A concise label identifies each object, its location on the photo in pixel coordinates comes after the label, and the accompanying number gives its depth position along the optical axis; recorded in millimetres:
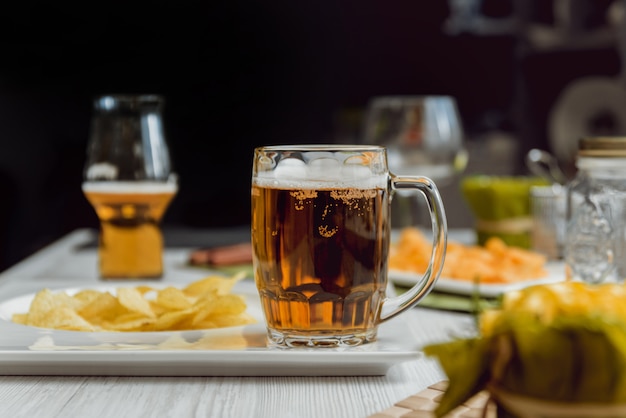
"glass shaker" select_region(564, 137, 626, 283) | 1013
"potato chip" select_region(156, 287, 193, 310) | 865
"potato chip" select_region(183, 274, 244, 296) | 923
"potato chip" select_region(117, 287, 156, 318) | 863
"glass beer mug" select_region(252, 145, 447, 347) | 807
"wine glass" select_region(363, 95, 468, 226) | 1527
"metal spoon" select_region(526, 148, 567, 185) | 1292
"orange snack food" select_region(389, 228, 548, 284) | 1115
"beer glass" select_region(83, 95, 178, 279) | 1181
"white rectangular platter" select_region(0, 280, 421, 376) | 763
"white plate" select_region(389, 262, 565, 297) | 1067
